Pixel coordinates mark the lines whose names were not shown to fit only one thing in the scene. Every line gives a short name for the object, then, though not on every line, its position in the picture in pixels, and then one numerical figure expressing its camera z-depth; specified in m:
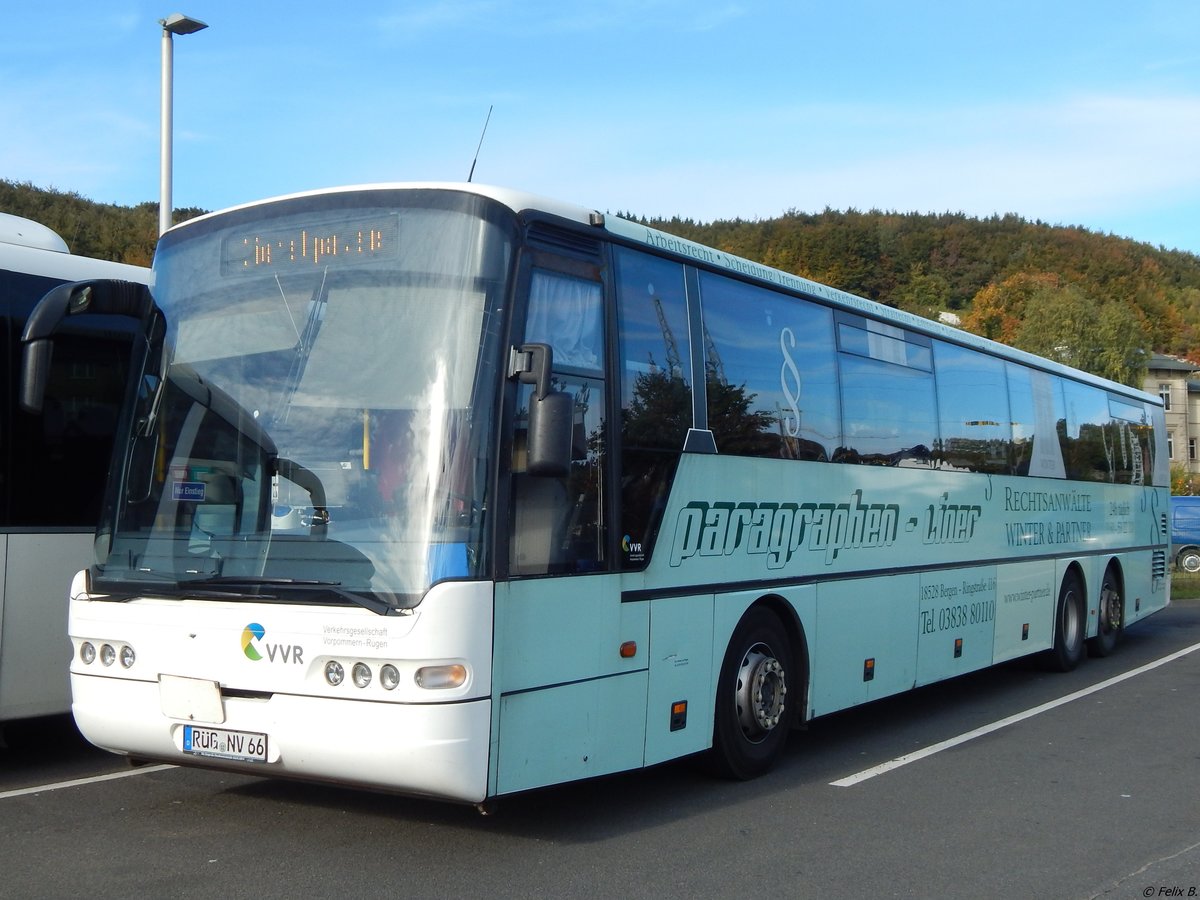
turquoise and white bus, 5.59
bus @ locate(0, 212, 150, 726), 7.49
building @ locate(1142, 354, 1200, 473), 94.81
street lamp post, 14.13
